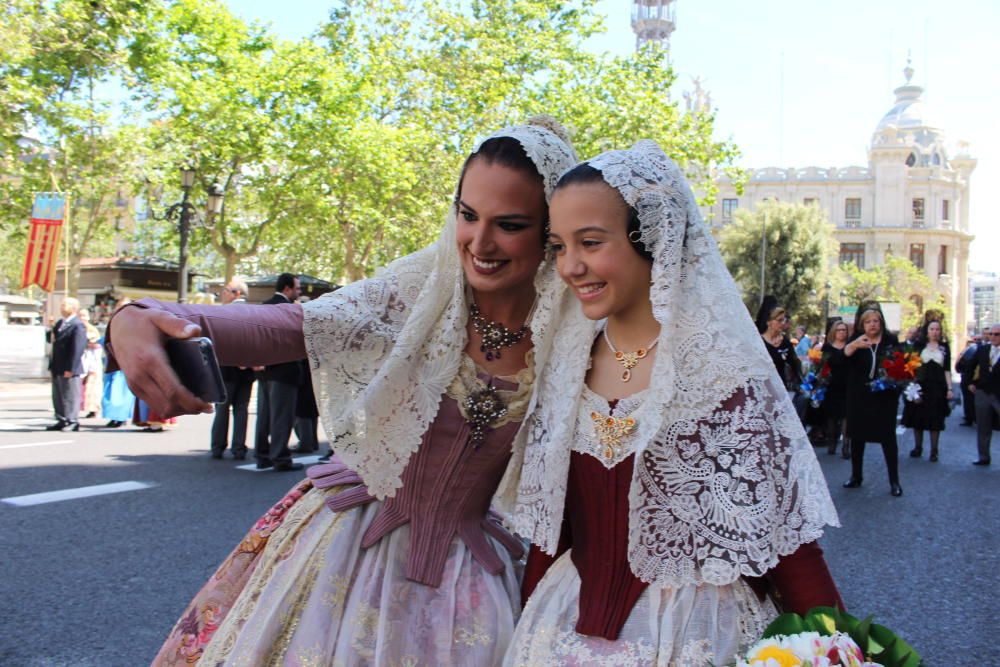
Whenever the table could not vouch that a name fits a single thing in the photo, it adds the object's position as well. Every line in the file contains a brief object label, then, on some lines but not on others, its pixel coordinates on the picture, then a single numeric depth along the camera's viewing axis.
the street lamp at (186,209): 17.78
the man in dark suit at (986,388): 11.90
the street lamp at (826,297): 51.05
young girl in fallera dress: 1.75
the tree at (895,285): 58.97
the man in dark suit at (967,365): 14.35
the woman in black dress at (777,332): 10.22
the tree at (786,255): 54.78
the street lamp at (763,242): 54.65
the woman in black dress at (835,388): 11.56
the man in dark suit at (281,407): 8.85
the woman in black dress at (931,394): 11.94
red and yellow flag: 17.81
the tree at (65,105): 17.36
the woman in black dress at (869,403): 9.08
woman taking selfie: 2.04
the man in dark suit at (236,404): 9.57
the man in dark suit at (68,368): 11.74
